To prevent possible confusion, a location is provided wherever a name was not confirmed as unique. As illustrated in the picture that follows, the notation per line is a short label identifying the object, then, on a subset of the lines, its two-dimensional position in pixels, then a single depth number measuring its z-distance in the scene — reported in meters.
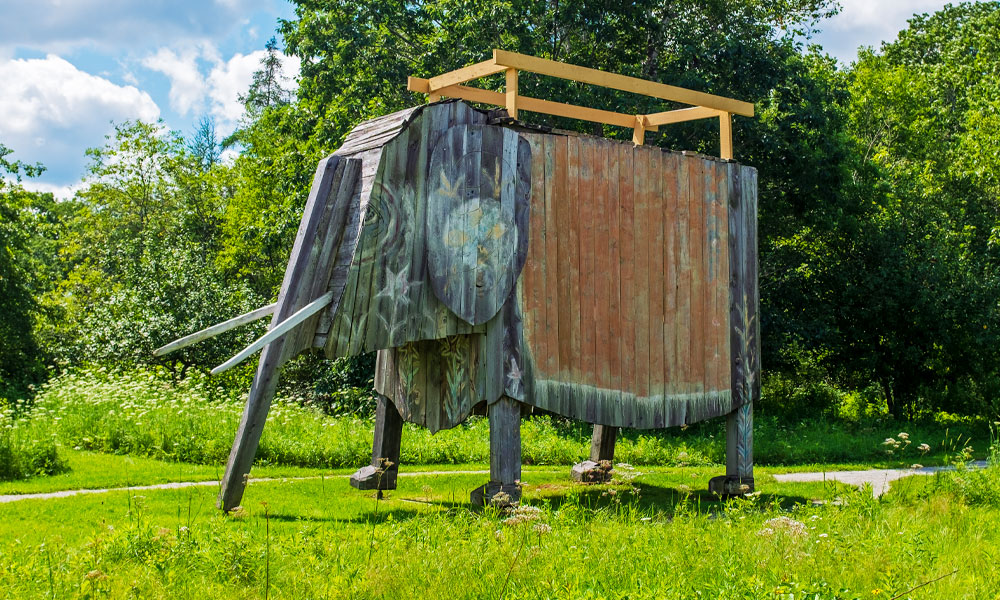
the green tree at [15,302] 21.81
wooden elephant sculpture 7.71
